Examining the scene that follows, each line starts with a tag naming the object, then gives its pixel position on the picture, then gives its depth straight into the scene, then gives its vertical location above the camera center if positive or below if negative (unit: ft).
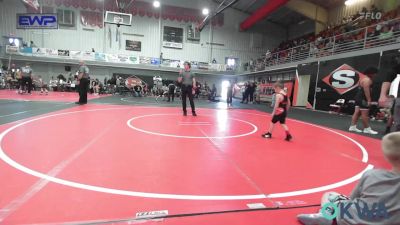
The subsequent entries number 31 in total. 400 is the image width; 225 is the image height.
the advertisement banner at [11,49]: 70.69 +6.93
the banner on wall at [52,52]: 73.26 +6.97
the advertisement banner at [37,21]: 39.22 +8.37
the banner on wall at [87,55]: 74.95 +6.82
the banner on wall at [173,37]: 86.58 +15.37
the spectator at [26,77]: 43.49 -0.21
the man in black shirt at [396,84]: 17.90 +0.60
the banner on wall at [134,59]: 78.16 +6.59
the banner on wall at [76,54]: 74.43 +6.88
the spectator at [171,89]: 51.57 -1.05
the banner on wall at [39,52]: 72.08 +6.86
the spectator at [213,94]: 65.31 -2.03
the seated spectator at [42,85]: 63.81 -2.04
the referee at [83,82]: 32.09 -0.45
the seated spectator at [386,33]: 36.35 +8.73
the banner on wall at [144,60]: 79.16 +6.78
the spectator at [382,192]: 5.10 -1.97
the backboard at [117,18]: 50.57 +12.11
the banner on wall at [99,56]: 75.61 +6.79
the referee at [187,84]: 27.48 +0.09
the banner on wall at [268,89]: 59.40 +0.06
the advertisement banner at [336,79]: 39.81 +2.41
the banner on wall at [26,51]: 71.41 +6.75
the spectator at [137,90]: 61.80 -1.97
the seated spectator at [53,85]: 71.03 -2.07
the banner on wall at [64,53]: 74.28 +7.00
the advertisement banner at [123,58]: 77.63 +6.73
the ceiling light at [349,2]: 61.90 +21.66
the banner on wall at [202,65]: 84.38 +6.49
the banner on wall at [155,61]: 80.14 +6.66
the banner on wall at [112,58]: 76.54 +6.66
